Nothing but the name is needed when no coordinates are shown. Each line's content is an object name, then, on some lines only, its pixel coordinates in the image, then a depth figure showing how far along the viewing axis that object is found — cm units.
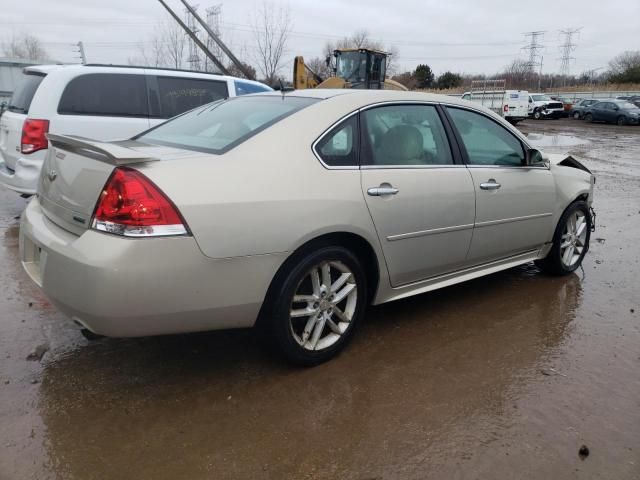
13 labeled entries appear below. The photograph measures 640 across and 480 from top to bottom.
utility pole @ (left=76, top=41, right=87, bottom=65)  2105
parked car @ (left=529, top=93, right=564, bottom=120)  3528
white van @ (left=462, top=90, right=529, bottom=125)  3000
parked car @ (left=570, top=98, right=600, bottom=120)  3462
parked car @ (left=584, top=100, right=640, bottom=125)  3050
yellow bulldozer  2057
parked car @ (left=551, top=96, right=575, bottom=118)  3600
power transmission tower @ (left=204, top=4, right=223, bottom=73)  2791
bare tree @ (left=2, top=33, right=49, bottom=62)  6562
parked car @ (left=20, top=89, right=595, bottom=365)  242
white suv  553
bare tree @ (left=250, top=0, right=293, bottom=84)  3011
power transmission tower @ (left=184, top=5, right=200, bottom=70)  3059
